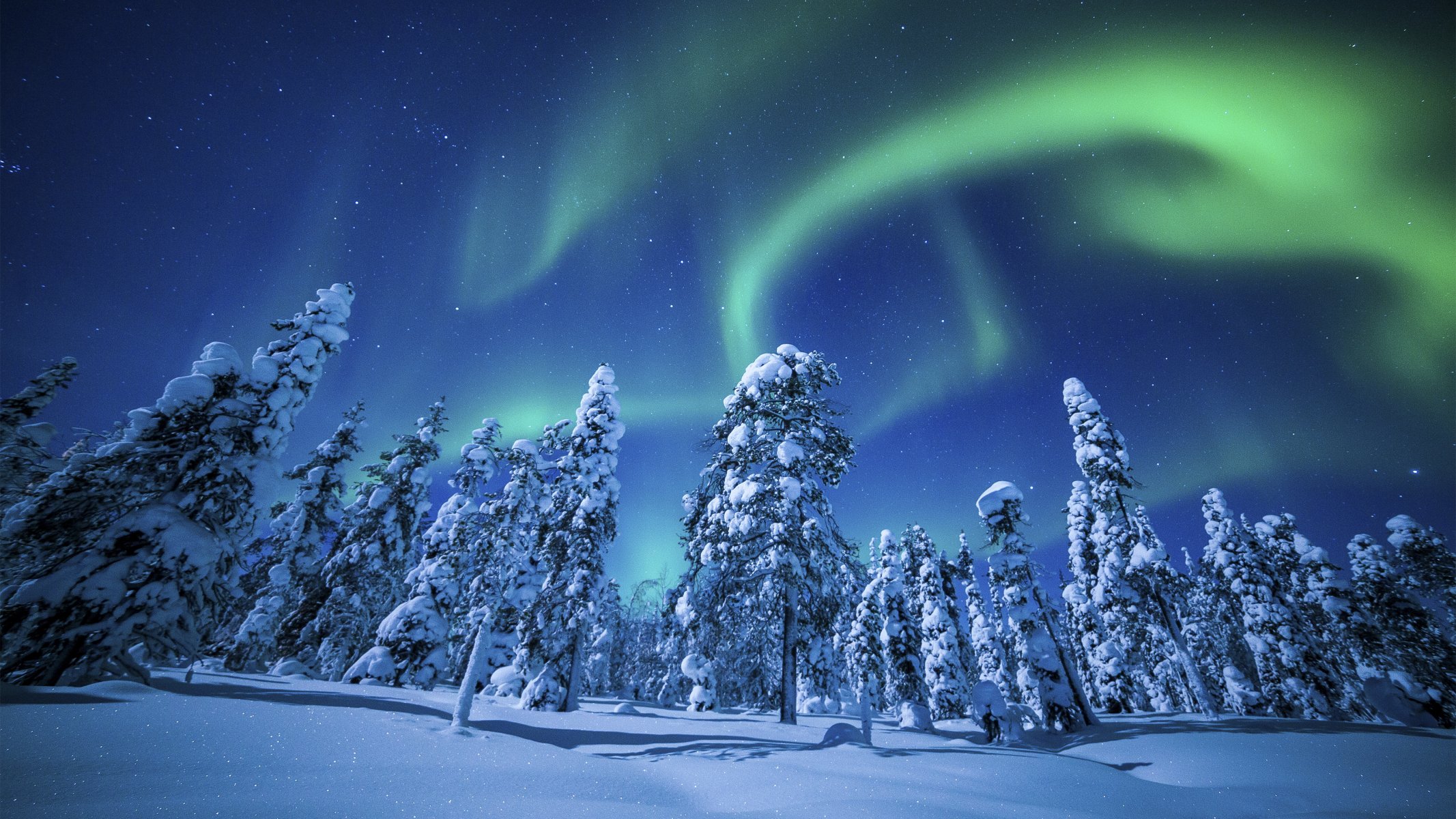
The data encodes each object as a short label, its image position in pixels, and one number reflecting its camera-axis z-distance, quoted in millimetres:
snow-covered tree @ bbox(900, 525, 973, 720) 29406
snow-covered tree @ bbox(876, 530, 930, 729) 28078
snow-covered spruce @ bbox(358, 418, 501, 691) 19062
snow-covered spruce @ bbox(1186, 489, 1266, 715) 28156
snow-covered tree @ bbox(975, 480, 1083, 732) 16906
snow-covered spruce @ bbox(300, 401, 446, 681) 21969
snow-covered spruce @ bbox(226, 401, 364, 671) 22641
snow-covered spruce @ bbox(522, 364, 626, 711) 16859
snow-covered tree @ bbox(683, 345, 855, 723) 14000
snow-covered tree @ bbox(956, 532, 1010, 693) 39250
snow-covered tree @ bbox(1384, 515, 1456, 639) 23500
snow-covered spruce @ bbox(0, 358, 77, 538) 16203
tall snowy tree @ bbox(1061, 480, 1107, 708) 29344
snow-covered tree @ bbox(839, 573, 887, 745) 29062
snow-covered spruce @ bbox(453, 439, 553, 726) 18875
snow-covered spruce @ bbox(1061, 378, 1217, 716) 19609
